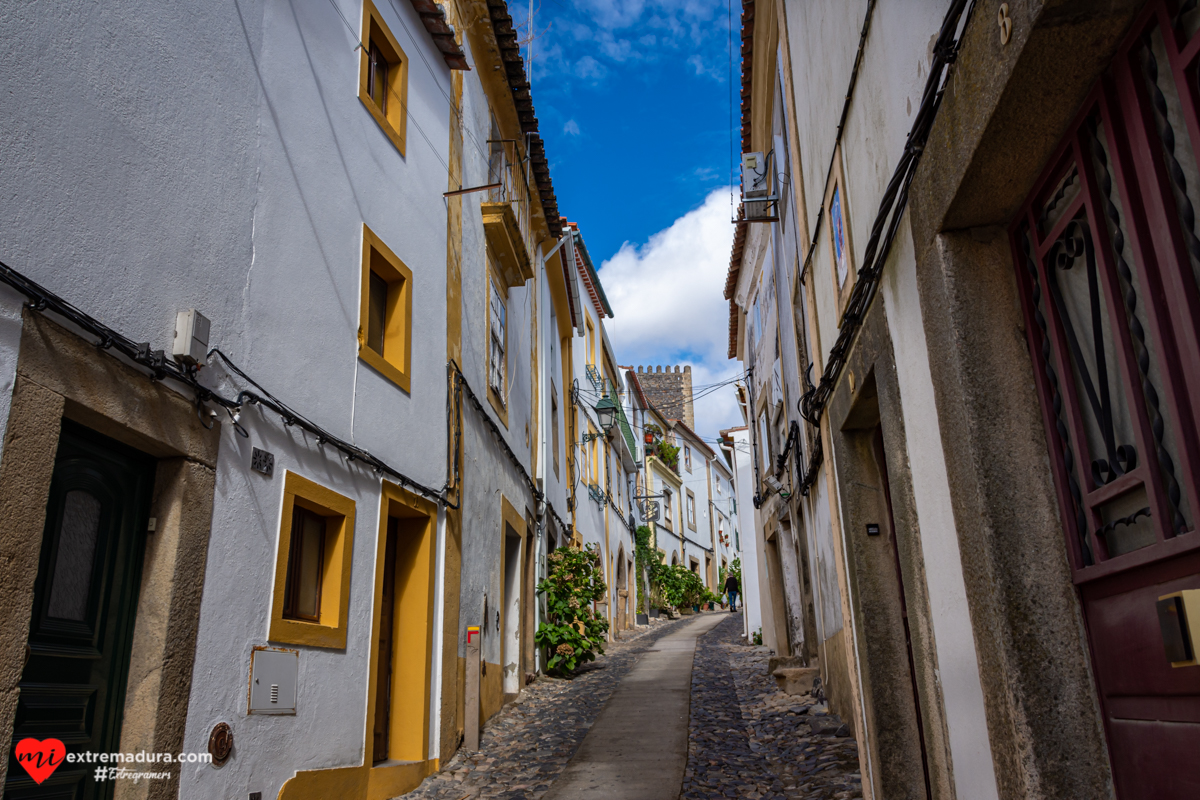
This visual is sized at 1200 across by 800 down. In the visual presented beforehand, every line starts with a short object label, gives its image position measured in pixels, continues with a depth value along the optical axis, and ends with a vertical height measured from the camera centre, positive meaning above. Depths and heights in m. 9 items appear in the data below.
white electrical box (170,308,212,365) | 4.18 +1.56
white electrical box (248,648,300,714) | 4.71 -0.09
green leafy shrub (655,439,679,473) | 32.59 +7.43
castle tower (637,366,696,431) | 47.22 +14.03
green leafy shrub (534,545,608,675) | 11.75 +0.53
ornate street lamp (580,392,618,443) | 15.67 +4.35
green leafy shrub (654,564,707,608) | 28.55 +2.28
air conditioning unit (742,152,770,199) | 9.39 +5.05
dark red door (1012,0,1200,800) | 2.03 +0.71
